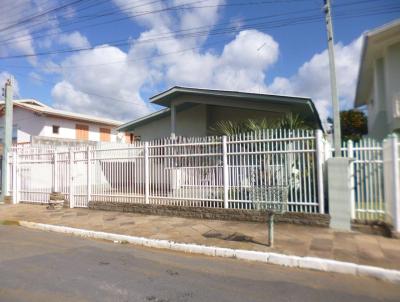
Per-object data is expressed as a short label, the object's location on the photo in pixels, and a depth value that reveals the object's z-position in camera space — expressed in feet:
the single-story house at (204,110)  38.63
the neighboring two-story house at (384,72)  42.04
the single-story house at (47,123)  74.69
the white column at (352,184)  24.26
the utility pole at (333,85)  24.18
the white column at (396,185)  21.34
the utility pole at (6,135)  44.24
